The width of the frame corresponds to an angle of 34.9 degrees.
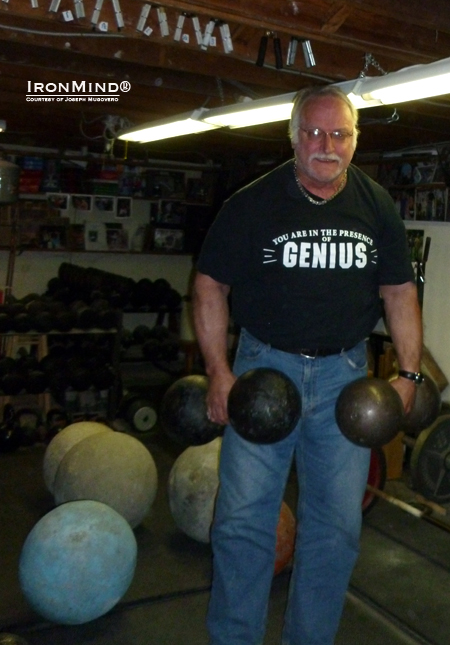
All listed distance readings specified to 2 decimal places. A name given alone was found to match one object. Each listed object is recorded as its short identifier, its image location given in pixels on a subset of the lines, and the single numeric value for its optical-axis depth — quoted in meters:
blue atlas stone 2.47
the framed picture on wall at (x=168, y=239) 7.55
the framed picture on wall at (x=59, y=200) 6.99
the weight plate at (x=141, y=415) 5.25
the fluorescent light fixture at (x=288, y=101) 2.29
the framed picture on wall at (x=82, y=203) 7.15
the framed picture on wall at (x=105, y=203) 7.26
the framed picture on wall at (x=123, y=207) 7.37
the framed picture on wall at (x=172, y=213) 7.54
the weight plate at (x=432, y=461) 3.32
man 1.82
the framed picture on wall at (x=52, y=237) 6.96
